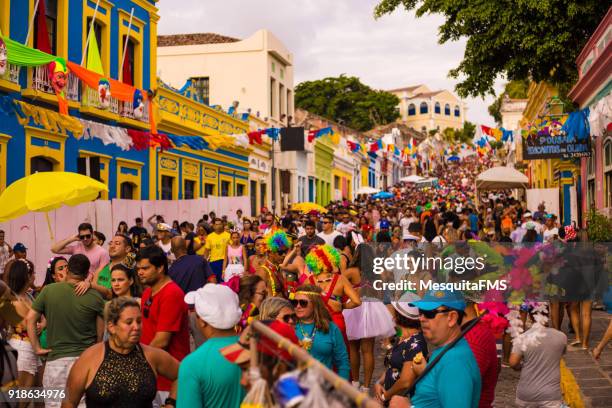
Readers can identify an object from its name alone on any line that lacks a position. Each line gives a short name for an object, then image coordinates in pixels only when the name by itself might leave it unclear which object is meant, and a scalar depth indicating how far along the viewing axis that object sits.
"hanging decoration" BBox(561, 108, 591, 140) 18.00
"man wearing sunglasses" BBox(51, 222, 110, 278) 9.23
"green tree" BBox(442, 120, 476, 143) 120.94
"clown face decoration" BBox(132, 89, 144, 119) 21.25
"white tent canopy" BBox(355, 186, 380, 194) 48.94
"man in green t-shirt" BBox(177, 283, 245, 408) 4.05
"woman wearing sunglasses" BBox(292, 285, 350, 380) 6.14
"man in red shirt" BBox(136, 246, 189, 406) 5.74
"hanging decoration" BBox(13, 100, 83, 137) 15.47
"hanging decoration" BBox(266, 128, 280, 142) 25.98
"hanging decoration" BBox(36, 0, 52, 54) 18.09
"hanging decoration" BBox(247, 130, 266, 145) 23.41
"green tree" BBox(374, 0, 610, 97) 19.00
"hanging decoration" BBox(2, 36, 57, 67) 15.48
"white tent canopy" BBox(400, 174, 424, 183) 51.31
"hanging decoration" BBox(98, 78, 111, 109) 18.83
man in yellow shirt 14.74
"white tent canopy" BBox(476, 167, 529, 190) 27.92
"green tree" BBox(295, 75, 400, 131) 86.12
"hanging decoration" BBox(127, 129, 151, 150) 17.86
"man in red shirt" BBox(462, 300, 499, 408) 4.85
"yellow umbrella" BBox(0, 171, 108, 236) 11.16
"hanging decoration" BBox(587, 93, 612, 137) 14.59
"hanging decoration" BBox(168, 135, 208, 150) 20.05
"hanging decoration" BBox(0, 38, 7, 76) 15.38
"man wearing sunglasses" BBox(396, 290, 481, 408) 3.93
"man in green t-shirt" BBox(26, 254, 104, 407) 6.20
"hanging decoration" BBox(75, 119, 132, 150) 16.05
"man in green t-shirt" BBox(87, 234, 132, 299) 7.83
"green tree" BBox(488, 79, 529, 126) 67.00
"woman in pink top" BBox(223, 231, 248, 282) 13.20
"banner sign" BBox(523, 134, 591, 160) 19.28
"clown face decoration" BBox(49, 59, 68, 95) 17.14
